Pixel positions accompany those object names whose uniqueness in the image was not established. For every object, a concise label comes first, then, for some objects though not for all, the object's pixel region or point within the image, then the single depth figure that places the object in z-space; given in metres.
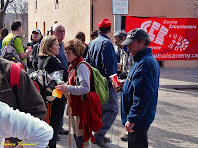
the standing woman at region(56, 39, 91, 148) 3.89
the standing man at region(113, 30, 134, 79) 6.52
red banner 11.20
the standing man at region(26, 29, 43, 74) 6.19
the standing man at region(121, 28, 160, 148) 3.20
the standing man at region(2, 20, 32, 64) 5.96
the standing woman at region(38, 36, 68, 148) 4.06
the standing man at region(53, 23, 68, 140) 5.10
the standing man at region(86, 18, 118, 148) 4.95
